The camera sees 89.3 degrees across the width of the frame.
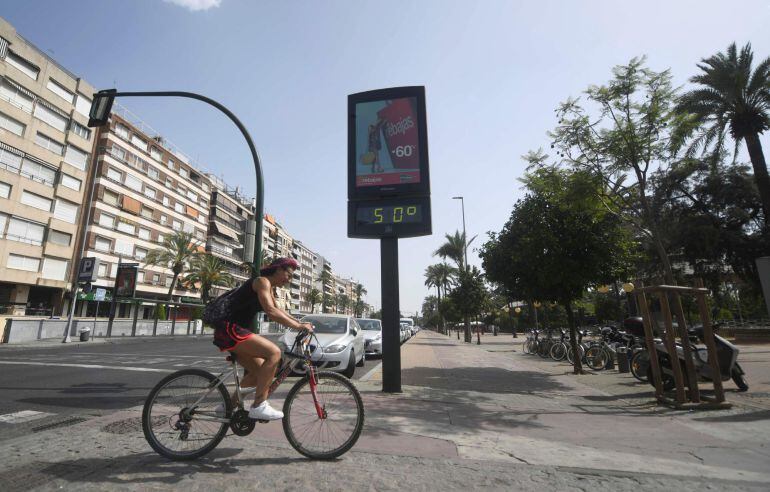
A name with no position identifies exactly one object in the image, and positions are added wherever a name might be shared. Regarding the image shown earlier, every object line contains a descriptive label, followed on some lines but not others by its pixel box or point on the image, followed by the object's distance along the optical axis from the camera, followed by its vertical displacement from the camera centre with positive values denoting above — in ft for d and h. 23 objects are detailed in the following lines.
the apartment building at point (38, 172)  94.22 +40.84
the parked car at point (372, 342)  45.01 -1.65
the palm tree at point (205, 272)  151.02 +21.54
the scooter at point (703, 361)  22.66 -2.12
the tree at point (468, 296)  101.86 +7.88
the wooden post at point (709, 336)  19.86 -0.58
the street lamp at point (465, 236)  114.51 +27.87
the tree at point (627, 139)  26.99 +13.24
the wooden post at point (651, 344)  21.31 -1.02
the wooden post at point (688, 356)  20.29 -1.63
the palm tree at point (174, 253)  134.62 +26.03
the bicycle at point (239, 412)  10.39 -2.23
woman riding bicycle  10.51 -0.20
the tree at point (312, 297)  325.21 +25.43
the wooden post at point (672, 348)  19.72 -1.19
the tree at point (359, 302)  513.86 +34.49
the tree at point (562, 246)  32.63 +6.77
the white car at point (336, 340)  27.11 -0.90
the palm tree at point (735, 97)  57.26 +33.73
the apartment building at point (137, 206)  122.01 +43.83
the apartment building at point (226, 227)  188.03 +50.73
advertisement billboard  24.12 +11.55
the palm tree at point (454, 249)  138.51 +27.52
